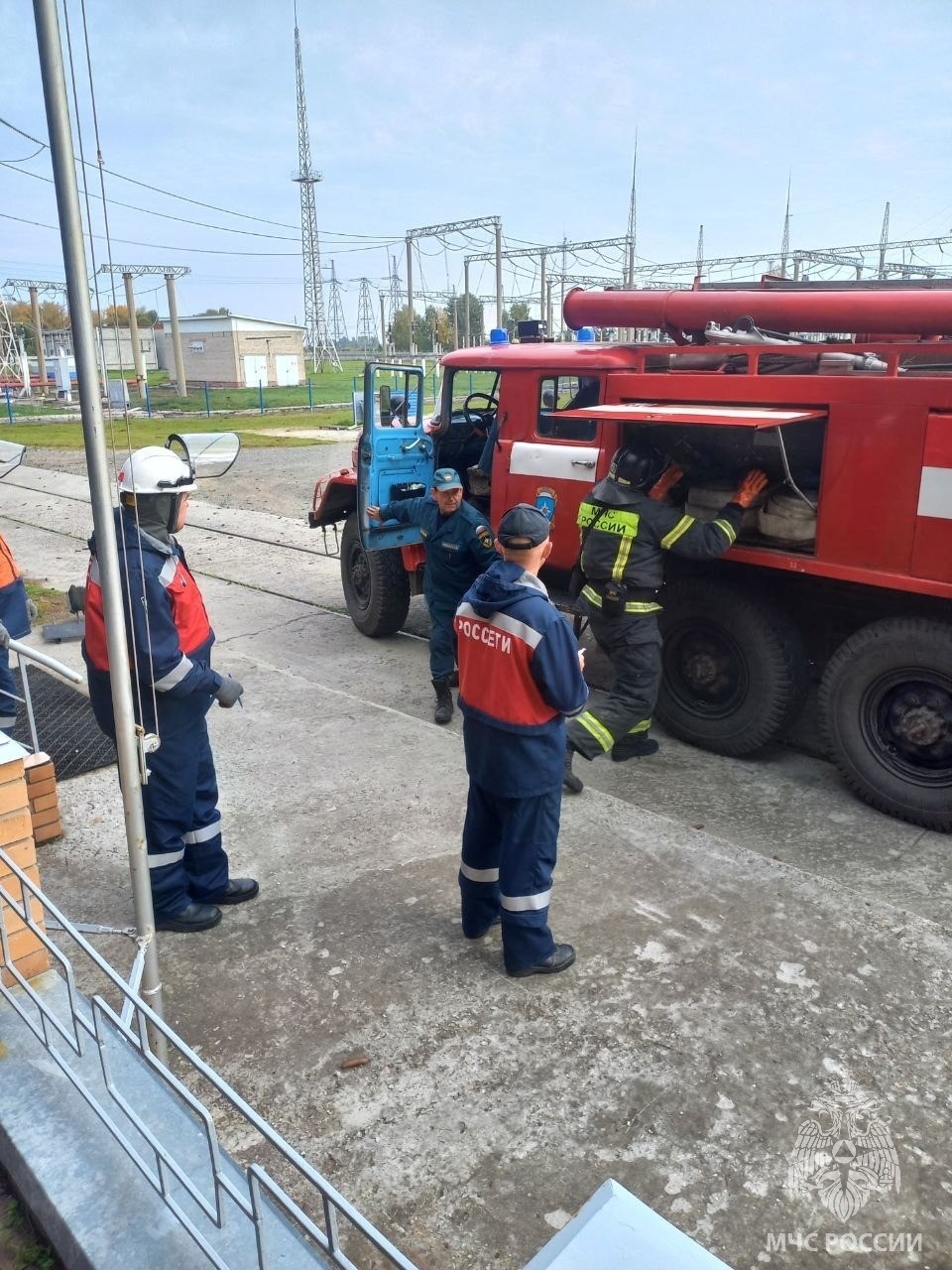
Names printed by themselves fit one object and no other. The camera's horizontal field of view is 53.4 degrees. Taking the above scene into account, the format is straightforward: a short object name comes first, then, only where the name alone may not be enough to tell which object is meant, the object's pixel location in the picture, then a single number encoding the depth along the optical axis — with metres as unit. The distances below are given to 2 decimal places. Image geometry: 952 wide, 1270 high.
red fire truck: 4.46
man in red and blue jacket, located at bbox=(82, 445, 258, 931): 3.25
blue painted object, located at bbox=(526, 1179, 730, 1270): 1.38
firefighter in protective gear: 4.91
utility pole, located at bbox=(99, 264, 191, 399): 37.47
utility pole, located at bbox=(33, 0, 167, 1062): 1.97
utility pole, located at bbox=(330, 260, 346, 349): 72.75
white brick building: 43.53
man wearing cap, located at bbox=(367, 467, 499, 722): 5.62
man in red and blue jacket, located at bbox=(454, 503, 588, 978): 3.13
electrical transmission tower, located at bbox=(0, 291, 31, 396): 35.98
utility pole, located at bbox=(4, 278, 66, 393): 41.67
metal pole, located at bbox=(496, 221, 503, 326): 26.38
